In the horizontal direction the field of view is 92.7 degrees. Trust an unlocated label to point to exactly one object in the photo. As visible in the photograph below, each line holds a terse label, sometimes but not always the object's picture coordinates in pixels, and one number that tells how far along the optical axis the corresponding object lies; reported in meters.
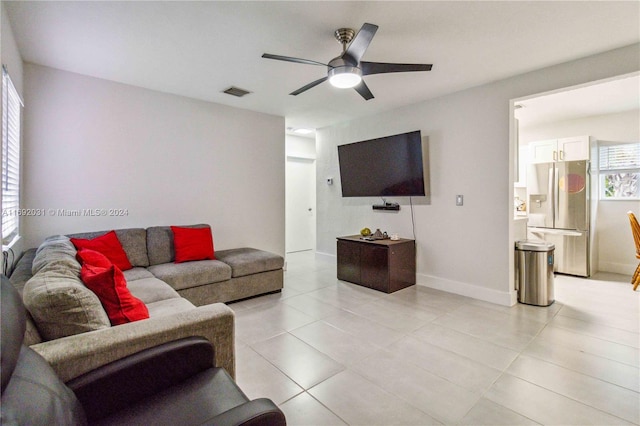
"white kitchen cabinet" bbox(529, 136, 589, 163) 4.68
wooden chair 3.83
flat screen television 3.96
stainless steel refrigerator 4.58
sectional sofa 1.23
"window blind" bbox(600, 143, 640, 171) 4.60
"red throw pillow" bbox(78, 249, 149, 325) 1.64
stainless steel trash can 3.34
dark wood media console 3.88
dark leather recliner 0.79
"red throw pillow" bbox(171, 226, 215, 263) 3.54
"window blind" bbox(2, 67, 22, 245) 2.21
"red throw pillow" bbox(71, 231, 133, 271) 2.98
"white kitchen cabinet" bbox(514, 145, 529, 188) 5.33
